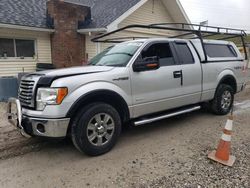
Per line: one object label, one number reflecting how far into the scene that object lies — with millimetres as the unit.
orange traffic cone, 3484
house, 9688
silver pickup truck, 3379
